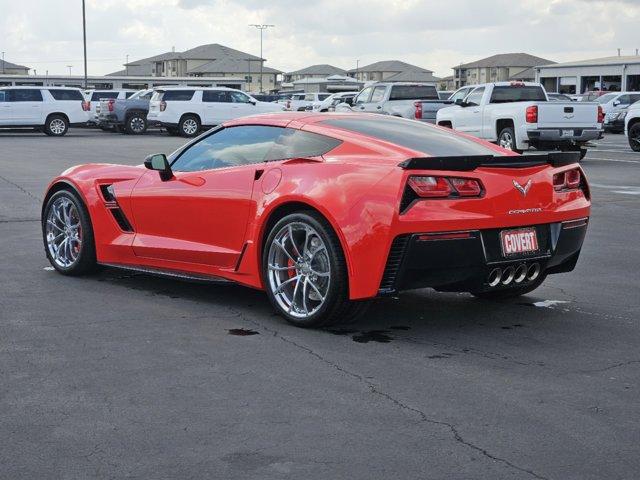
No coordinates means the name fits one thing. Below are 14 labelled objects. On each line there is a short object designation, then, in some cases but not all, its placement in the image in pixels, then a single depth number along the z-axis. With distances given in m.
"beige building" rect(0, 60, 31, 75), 173.88
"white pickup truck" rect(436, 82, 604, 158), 22.52
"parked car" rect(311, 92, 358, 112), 48.29
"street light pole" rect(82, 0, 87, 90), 68.05
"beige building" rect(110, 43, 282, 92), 141.38
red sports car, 6.06
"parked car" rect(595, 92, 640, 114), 42.75
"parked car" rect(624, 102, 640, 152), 26.10
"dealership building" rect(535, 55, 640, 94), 72.19
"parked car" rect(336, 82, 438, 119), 32.69
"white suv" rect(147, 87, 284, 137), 39.12
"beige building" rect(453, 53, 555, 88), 147.12
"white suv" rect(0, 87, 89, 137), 39.50
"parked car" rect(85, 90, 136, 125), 43.72
